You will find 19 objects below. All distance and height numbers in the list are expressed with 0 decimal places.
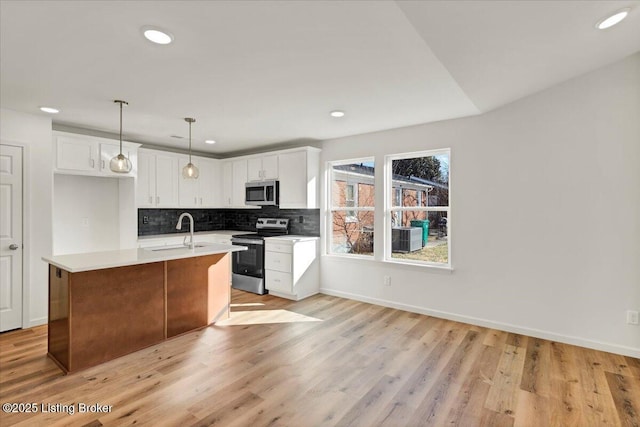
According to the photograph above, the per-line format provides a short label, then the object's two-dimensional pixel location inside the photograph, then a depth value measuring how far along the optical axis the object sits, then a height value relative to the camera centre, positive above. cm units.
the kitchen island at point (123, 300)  262 -79
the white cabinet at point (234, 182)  568 +57
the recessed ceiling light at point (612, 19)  205 +126
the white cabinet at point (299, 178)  481 +53
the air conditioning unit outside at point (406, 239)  421 -34
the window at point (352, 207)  461 +9
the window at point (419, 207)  399 +7
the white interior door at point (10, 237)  345 -25
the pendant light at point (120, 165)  298 +45
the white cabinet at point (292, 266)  460 -77
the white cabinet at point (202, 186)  548 +48
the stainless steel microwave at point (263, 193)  515 +34
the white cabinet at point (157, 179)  492 +54
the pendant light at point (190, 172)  358 +46
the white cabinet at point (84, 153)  391 +77
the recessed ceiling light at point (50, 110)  340 +111
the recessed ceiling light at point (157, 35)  191 +108
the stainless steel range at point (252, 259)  496 -71
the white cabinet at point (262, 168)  517 +75
